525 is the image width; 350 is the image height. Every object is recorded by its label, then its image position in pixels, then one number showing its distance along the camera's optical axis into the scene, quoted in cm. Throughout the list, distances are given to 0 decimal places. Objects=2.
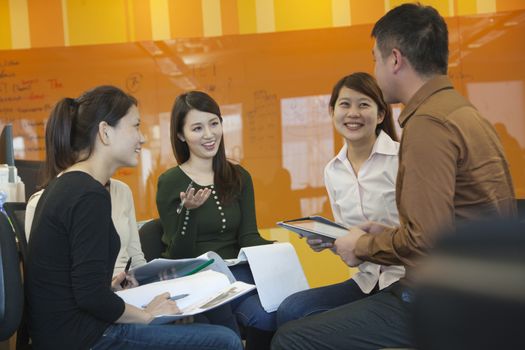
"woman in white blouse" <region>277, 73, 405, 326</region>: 216
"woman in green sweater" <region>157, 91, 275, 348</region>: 252
